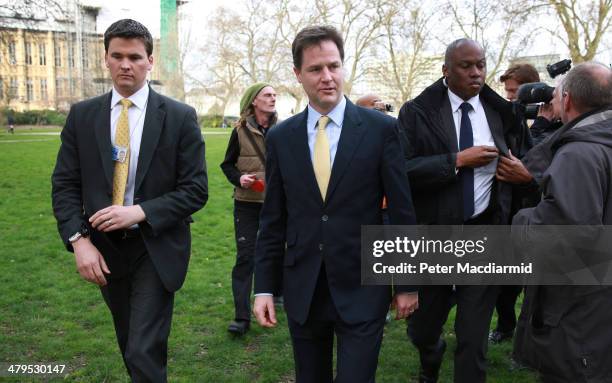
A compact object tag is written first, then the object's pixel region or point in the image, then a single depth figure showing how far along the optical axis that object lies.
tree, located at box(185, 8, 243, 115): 52.03
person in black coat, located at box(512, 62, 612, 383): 2.79
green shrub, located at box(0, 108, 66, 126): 62.72
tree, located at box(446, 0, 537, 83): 27.53
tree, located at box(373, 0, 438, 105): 38.59
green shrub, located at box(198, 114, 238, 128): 75.81
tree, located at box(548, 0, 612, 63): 27.08
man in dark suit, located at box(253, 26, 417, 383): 2.94
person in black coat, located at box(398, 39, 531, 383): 3.78
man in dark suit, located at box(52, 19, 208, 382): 3.35
